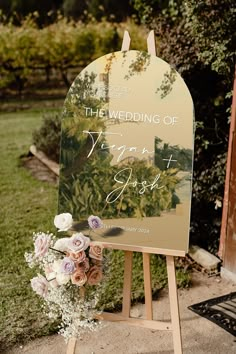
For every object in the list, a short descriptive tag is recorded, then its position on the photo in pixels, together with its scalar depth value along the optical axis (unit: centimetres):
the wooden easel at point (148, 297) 281
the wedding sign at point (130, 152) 276
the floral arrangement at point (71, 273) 260
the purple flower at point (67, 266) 254
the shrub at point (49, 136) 693
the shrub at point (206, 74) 399
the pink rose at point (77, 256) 258
